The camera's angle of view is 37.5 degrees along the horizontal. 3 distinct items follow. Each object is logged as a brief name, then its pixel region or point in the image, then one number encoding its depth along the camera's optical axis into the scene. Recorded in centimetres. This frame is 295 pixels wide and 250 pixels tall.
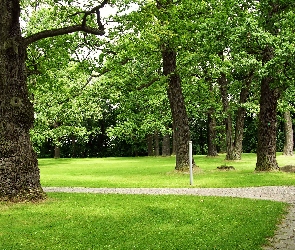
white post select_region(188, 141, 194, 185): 2002
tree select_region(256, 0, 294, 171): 2536
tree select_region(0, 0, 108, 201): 1466
